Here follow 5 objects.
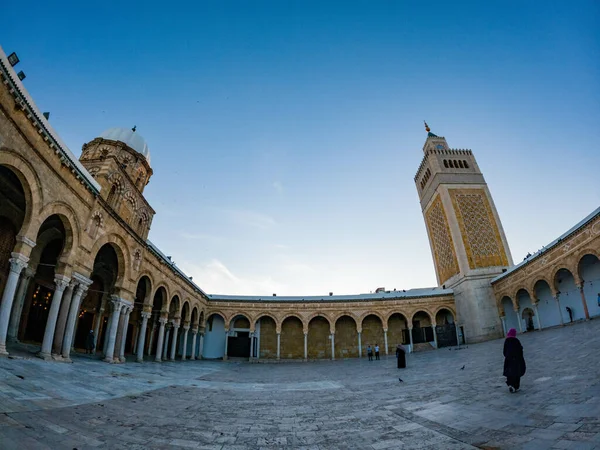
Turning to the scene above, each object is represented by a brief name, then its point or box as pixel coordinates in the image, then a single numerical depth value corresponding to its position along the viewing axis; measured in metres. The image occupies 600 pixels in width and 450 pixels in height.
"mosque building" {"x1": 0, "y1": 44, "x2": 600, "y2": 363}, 9.83
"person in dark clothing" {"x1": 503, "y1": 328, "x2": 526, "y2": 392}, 5.73
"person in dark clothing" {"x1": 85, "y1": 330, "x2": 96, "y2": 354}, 15.22
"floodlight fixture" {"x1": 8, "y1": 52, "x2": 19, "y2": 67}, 9.20
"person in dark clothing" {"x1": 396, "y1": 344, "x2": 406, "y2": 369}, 13.72
